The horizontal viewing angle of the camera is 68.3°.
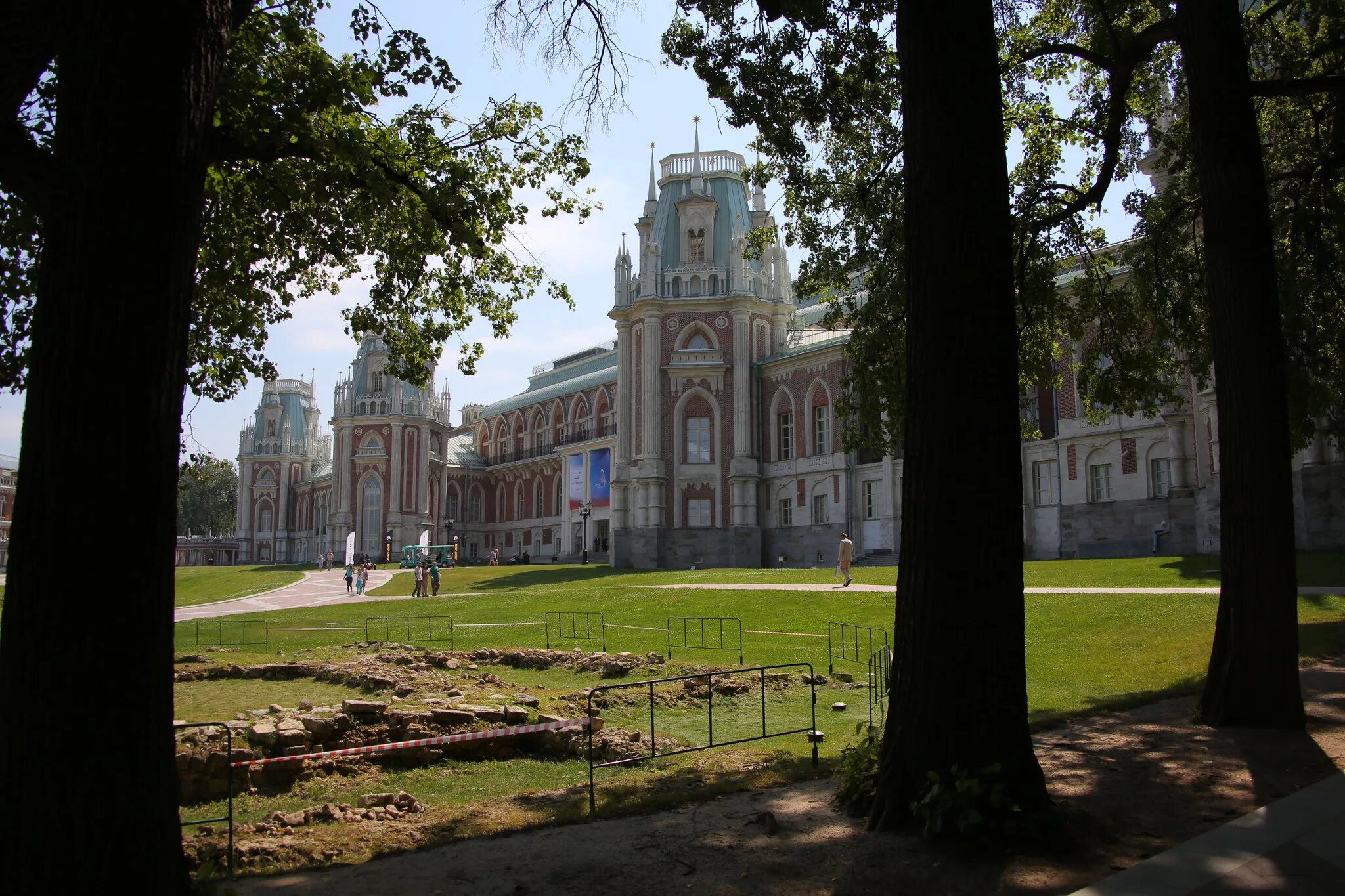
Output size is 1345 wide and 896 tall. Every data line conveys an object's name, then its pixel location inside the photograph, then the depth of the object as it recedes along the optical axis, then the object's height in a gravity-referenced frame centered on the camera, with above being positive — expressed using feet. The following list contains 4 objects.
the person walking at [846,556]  94.78 -2.30
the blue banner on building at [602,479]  201.05 +11.21
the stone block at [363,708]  39.04 -6.81
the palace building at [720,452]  123.75 +13.76
